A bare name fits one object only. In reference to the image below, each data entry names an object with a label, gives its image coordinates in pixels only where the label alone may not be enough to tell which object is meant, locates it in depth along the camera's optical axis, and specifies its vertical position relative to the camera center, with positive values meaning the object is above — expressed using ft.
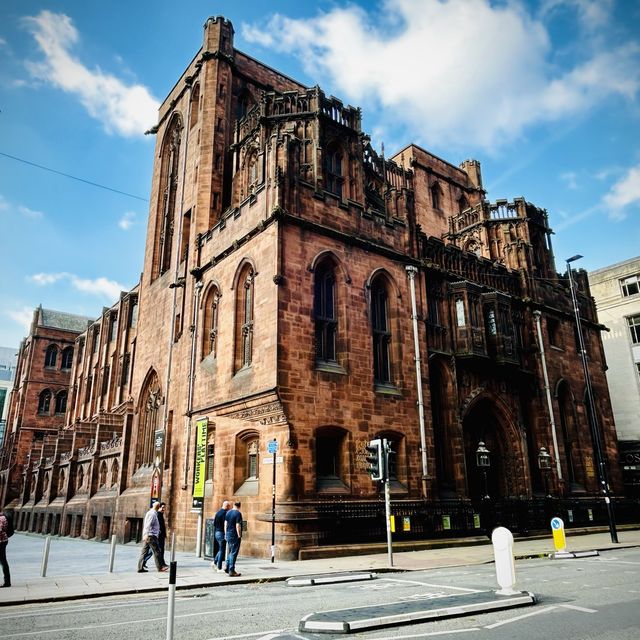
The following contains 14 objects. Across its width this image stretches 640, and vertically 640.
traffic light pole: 45.25 +1.84
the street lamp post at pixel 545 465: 78.89 +4.95
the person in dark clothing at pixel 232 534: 40.98 -1.98
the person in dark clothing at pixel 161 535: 44.73 -2.04
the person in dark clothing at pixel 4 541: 36.88 -1.97
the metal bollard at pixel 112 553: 42.87 -3.28
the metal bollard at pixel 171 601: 17.38 -2.83
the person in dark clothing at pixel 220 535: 44.14 -2.13
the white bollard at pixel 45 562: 41.10 -3.75
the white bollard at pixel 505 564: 28.30 -3.04
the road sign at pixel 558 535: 48.42 -2.84
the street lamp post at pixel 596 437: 60.44 +7.11
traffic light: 46.57 +3.74
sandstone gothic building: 58.59 +20.29
